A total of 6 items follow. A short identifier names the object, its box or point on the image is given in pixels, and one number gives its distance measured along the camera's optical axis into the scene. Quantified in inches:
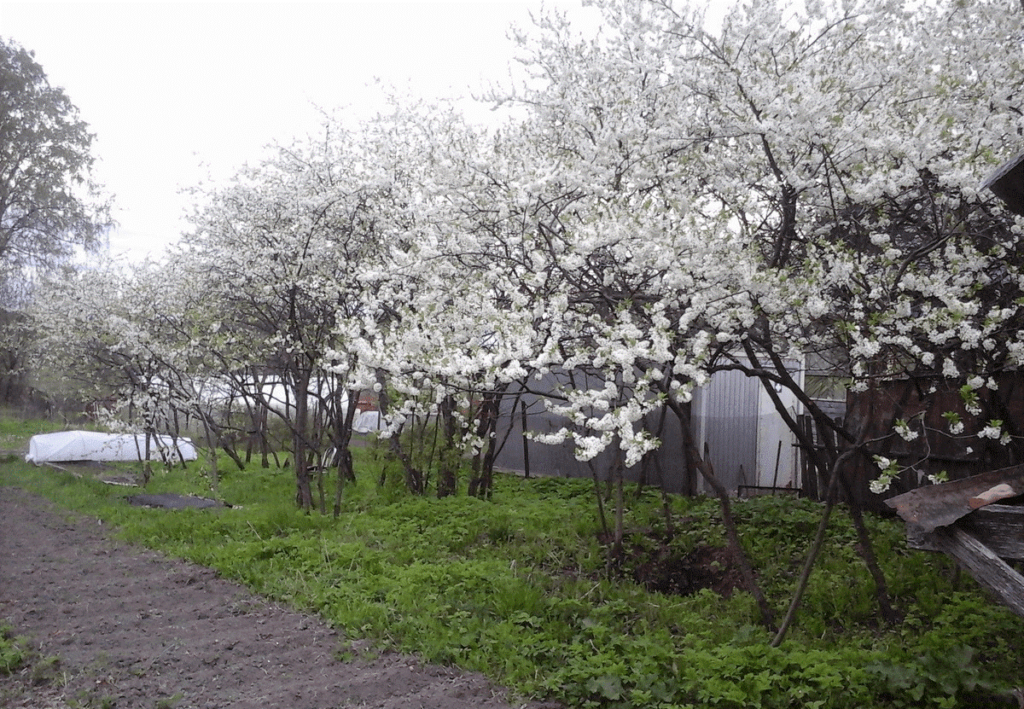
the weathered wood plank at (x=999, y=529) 109.6
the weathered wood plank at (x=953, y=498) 112.3
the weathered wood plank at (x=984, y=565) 104.9
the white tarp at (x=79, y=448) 594.9
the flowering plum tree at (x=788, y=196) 185.3
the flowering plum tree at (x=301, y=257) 364.8
